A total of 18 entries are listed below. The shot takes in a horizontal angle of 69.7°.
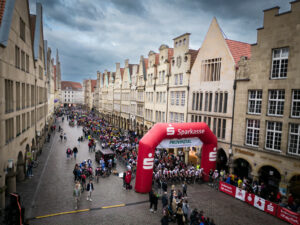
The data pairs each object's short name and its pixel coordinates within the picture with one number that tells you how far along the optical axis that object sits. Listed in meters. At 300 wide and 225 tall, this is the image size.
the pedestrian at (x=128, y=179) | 17.75
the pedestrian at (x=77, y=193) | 14.15
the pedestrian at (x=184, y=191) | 16.72
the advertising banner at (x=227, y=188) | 17.56
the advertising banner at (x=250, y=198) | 15.94
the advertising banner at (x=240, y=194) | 16.66
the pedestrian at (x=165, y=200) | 13.83
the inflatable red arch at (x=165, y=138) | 17.28
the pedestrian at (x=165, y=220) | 10.63
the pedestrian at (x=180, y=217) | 12.10
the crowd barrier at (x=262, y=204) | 13.40
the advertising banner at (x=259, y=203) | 15.18
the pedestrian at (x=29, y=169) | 19.72
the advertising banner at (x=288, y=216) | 13.01
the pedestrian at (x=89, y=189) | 15.48
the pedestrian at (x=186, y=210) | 13.25
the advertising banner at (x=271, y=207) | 14.53
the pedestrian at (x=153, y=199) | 14.12
